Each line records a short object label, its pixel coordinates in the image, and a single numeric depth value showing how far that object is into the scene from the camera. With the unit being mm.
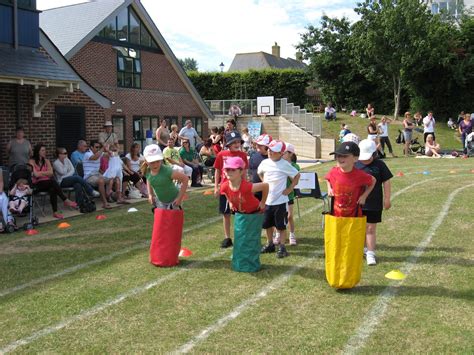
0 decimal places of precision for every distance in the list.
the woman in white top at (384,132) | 21906
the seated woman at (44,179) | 10541
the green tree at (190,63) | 151312
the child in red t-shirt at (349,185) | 5852
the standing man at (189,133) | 18638
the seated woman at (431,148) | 22703
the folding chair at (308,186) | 8805
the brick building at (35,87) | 12258
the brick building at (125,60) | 22656
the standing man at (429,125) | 23281
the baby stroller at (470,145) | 22533
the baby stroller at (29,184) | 9539
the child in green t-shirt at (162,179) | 6773
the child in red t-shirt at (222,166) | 7500
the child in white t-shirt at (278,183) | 6945
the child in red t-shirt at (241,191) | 6293
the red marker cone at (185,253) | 7238
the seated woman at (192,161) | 15039
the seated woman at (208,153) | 16547
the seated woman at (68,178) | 11178
